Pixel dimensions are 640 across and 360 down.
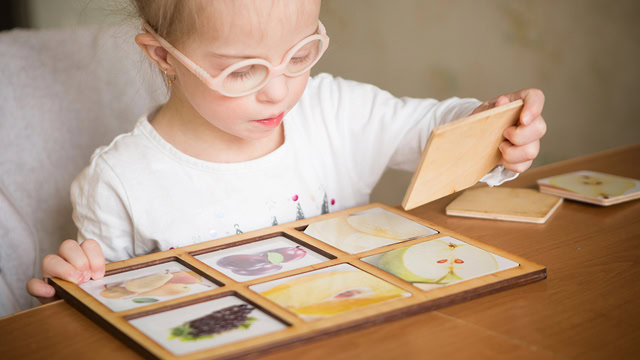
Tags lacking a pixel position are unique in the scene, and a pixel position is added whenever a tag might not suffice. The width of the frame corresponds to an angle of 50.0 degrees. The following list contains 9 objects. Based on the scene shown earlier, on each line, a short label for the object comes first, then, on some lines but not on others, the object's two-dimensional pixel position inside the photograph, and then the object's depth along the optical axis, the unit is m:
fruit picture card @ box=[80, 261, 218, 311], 0.66
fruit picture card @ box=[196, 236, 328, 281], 0.71
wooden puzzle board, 0.58
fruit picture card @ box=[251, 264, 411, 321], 0.62
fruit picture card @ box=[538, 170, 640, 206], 0.94
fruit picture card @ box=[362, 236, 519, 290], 0.68
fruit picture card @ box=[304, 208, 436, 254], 0.77
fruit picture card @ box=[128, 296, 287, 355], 0.57
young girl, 0.83
